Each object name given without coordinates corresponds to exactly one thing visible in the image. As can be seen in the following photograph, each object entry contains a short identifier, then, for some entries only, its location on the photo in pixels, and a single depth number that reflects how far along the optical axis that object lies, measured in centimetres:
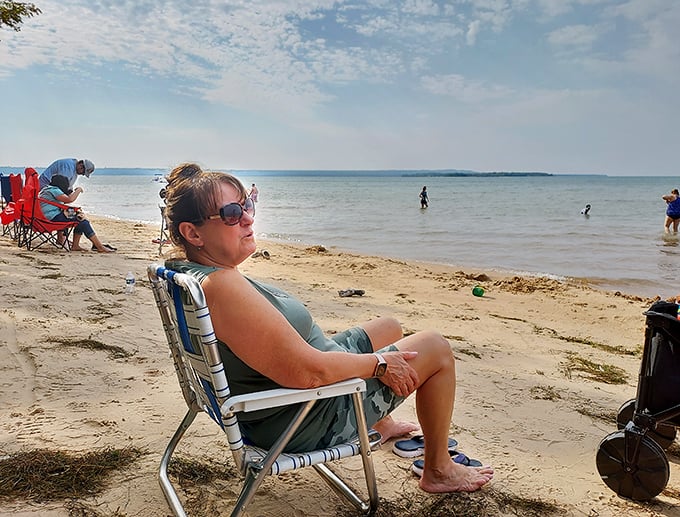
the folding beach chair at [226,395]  175
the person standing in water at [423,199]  3011
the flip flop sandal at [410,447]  283
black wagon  240
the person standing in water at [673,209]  1662
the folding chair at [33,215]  899
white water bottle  607
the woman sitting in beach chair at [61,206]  903
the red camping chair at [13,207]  966
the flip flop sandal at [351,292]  714
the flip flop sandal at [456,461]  263
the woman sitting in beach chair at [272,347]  185
